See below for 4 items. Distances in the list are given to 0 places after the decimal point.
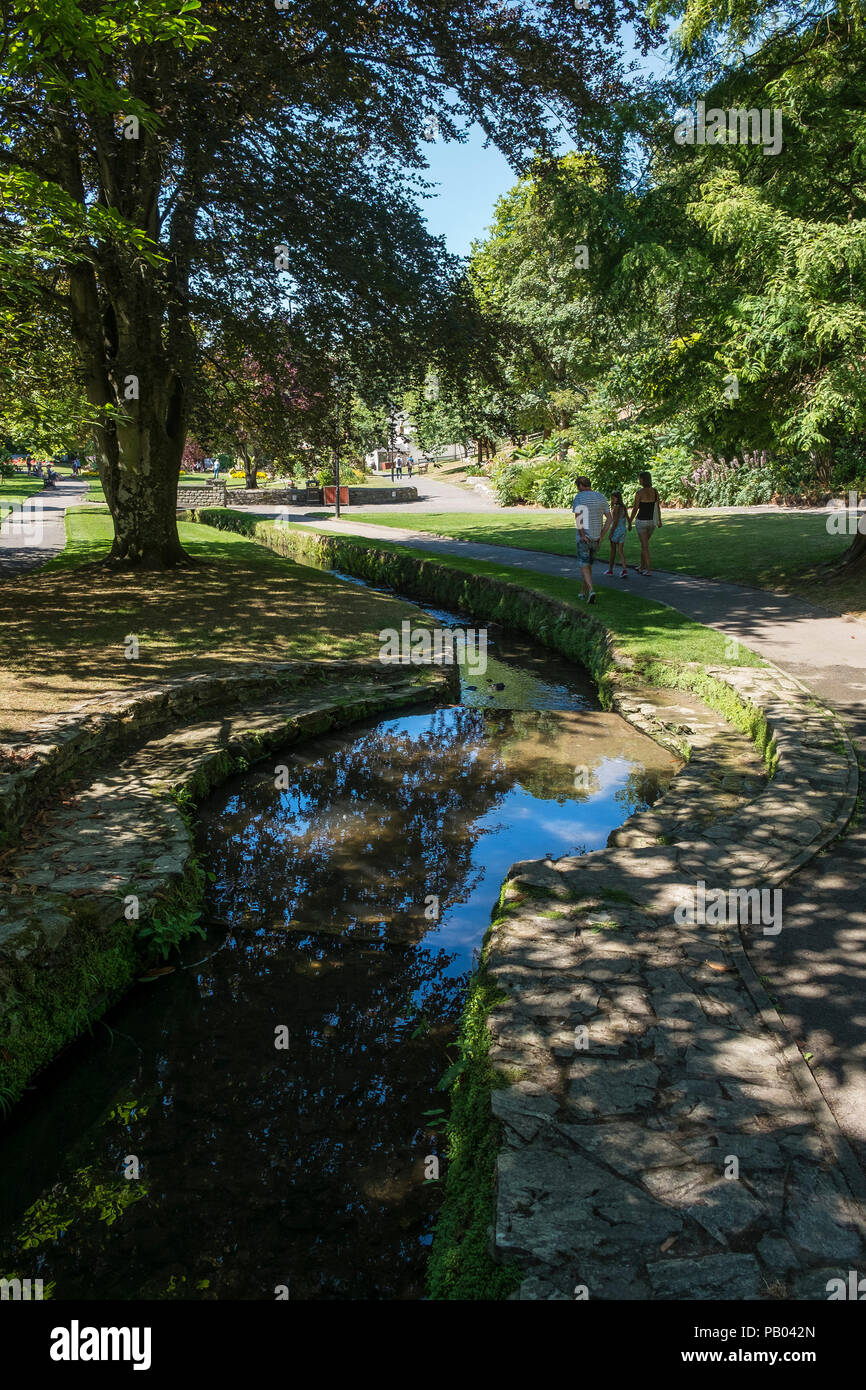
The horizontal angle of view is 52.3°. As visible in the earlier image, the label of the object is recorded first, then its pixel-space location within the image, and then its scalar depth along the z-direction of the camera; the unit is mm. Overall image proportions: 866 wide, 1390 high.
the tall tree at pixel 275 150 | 12945
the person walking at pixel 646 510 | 16219
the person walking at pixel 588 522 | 14070
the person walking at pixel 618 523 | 16875
